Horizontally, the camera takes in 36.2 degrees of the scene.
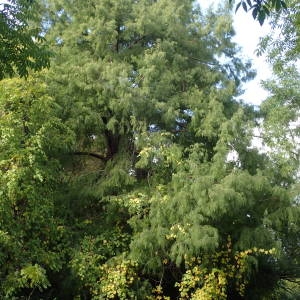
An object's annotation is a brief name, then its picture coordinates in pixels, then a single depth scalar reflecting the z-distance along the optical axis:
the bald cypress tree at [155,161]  8.66
